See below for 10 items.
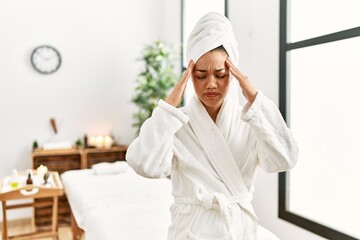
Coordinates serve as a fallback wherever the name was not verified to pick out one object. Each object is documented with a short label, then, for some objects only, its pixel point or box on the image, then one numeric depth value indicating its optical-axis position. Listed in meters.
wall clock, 3.98
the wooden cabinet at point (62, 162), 3.70
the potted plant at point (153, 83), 3.84
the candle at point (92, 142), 4.06
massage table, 1.95
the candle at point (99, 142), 4.05
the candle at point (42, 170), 2.94
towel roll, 3.23
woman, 0.98
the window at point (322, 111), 1.96
